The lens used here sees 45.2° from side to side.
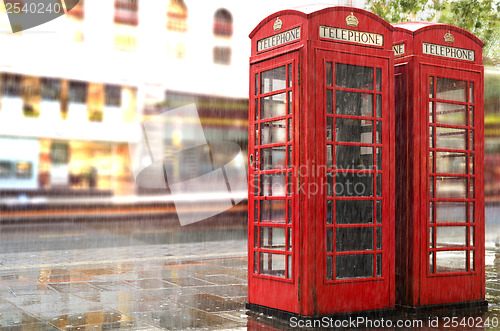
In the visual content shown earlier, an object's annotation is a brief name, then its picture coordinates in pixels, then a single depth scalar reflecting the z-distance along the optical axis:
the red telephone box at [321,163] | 5.25
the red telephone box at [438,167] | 5.85
